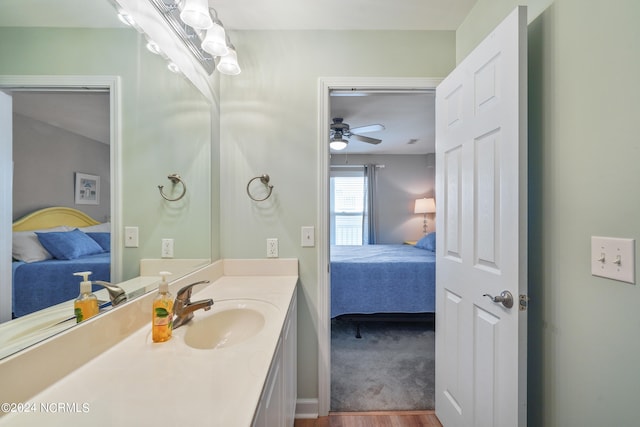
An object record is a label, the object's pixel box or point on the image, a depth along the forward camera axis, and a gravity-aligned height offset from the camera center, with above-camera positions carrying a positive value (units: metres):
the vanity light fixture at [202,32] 1.09 +0.85
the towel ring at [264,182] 1.59 +0.19
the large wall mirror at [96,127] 0.60 +0.27
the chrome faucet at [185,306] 0.94 -0.35
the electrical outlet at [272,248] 1.62 -0.22
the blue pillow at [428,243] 3.54 -0.42
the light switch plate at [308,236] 1.62 -0.14
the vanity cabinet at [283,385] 0.73 -0.62
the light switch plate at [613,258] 0.73 -0.13
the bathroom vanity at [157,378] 0.52 -0.40
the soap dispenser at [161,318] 0.81 -0.33
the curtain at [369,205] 5.20 +0.17
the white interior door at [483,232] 0.97 -0.08
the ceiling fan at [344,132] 3.20 +1.04
